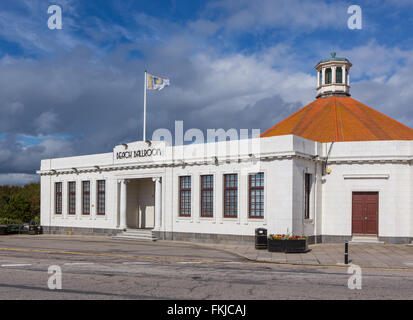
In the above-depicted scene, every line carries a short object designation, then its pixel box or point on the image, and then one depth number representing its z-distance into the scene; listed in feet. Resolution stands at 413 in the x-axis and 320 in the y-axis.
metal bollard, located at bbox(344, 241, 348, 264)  55.78
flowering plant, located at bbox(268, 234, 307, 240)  69.45
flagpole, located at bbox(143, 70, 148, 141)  107.14
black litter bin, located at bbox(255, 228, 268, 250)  74.23
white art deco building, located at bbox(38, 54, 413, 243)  82.23
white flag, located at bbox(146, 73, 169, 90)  109.81
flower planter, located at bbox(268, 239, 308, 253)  68.69
